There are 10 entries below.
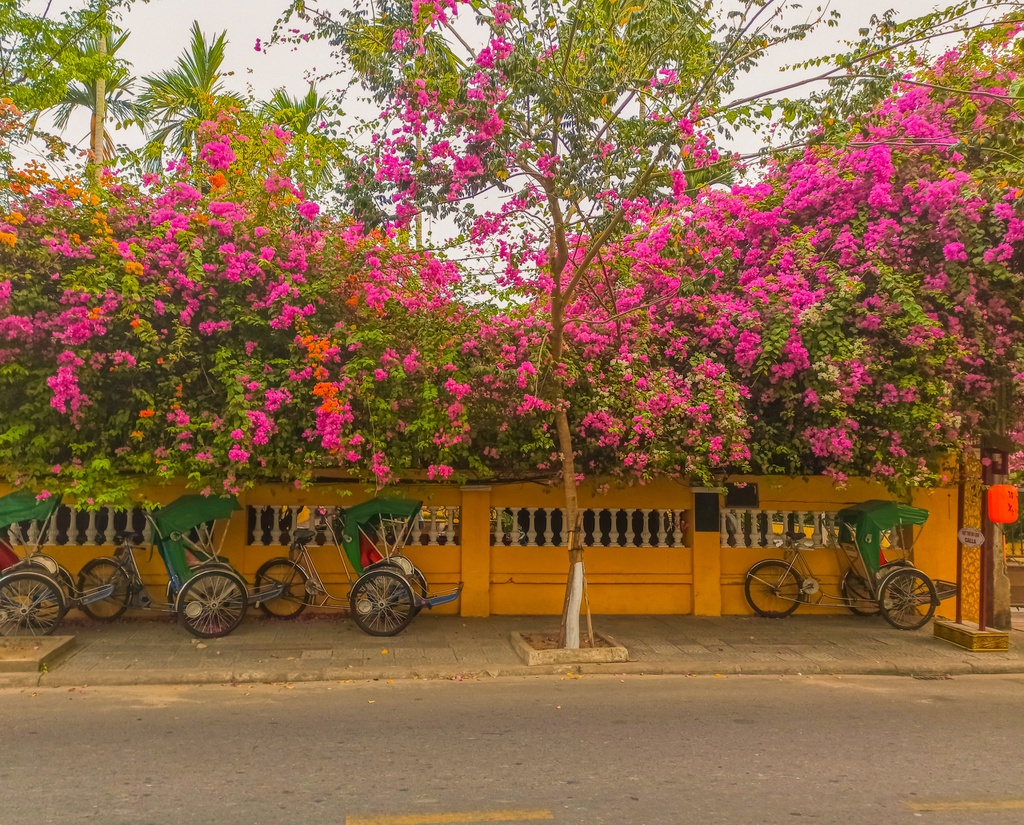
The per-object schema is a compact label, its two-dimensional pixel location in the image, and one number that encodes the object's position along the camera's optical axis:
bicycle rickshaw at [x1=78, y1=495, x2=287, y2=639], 9.29
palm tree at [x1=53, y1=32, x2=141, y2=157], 14.83
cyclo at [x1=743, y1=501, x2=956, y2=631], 10.91
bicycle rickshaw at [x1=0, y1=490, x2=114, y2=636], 8.86
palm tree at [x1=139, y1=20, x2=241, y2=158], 15.33
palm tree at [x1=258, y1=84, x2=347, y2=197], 9.69
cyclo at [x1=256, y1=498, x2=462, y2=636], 9.58
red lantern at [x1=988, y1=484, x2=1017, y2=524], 9.99
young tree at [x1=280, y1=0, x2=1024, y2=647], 8.05
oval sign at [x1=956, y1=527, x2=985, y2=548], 10.27
